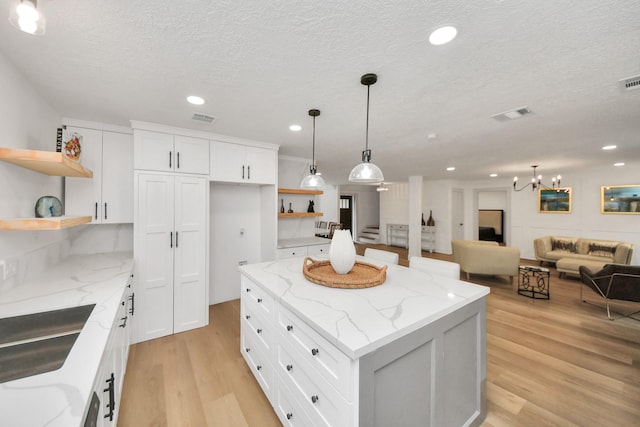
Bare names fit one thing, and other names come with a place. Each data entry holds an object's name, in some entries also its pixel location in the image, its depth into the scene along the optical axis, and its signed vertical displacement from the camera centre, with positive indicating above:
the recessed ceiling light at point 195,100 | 2.05 +0.98
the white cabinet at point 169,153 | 2.61 +0.68
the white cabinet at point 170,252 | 2.64 -0.47
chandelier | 5.10 +0.72
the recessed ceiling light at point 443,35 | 1.25 +0.95
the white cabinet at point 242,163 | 3.08 +0.66
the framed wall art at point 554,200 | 6.10 +0.35
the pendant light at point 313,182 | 2.42 +0.31
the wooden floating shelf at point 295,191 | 3.93 +0.37
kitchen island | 1.07 -0.74
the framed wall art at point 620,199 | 5.23 +0.33
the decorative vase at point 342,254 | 1.90 -0.33
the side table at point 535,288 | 3.93 -1.32
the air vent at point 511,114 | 2.26 +0.97
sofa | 4.70 -0.85
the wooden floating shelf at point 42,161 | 1.43 +0.32
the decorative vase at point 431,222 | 7.78 -0.30
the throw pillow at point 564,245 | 5.57 -0.75
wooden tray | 1.70 -0.50
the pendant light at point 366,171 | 1.80 +0.31
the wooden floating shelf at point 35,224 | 1.39 -0.08
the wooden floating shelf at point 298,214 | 3.98 -0.03
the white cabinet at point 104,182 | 2.53 +0.32
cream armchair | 4.37 -0.87
